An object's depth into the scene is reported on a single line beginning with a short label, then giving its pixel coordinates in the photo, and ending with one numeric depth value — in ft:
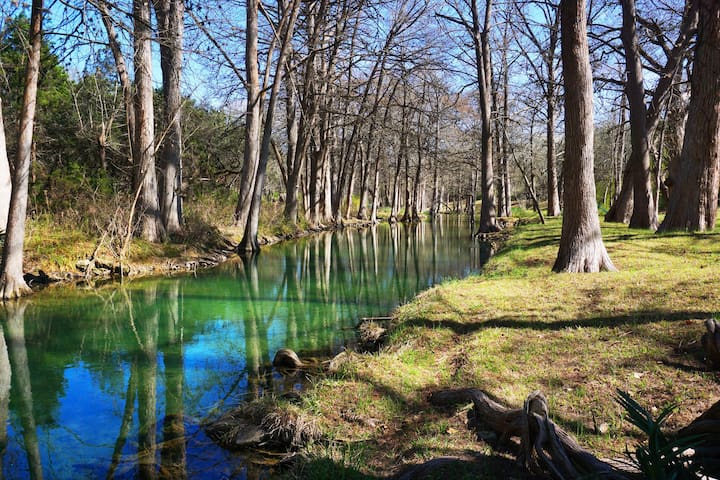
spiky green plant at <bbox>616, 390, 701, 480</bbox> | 8.03
